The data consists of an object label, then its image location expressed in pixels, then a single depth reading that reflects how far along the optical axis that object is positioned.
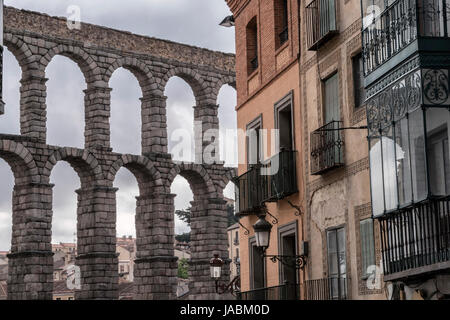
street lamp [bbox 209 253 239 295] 29.70
